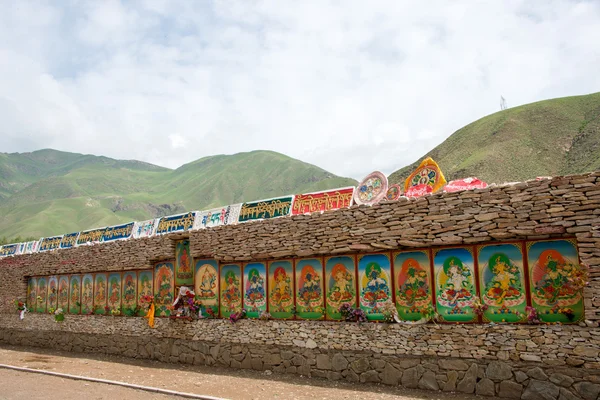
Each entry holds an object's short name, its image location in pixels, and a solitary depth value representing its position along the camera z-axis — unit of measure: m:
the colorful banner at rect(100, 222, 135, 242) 24.36
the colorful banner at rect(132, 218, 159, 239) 22.70
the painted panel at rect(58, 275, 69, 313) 23.84
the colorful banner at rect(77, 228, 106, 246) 25.89
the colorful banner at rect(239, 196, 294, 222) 16.66
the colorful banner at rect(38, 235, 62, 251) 28.94
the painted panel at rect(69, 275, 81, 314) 23.25
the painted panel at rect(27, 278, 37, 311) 25.95
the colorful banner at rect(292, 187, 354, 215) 15.24
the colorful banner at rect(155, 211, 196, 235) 20.92
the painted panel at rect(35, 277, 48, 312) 25.17
